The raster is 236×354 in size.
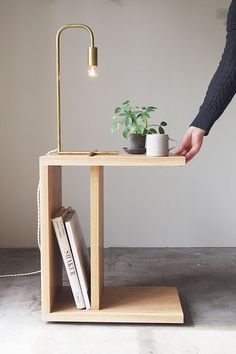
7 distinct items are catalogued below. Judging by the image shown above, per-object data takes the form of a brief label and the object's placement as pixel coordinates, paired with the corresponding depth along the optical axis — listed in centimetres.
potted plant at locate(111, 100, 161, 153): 169
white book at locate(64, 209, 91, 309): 164
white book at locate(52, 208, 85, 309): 164
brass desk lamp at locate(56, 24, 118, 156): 163
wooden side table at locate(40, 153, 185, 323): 156
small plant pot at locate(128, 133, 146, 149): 170
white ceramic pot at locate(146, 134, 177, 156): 159
